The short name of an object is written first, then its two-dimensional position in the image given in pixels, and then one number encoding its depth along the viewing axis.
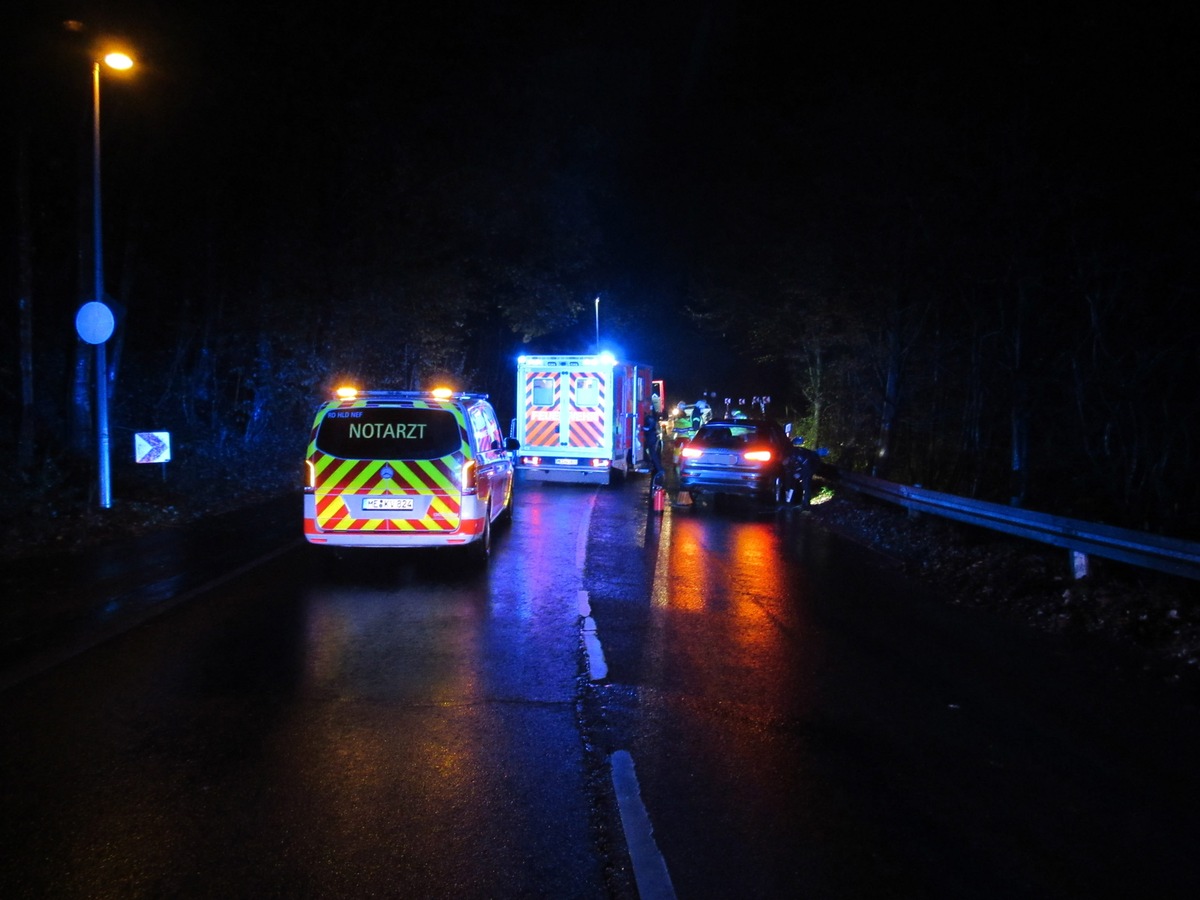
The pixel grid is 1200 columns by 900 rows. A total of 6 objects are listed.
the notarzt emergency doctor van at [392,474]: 10.47
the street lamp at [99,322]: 13.79
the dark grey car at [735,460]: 18.28
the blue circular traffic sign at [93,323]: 13.77
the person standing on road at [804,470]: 19.36
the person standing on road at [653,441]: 20.62
